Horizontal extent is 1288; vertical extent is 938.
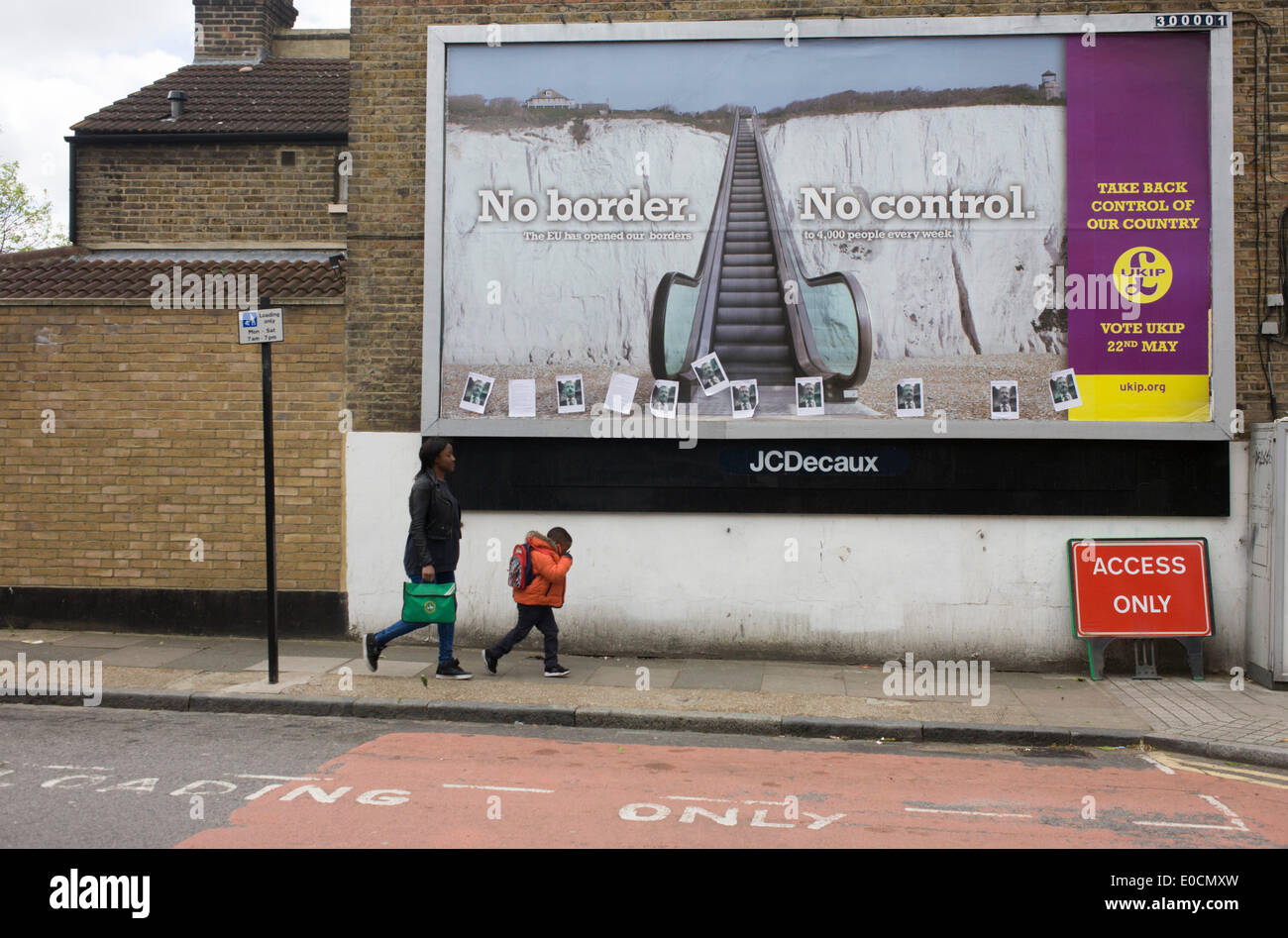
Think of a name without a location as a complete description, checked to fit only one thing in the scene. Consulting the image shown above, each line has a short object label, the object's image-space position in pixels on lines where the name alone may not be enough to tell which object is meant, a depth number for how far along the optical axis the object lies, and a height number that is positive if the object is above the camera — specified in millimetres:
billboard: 9570 +2326
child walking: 8641 -964
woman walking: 8398 -440
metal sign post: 8445 +1016
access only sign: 9312 -986
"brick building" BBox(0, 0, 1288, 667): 9633 -74
